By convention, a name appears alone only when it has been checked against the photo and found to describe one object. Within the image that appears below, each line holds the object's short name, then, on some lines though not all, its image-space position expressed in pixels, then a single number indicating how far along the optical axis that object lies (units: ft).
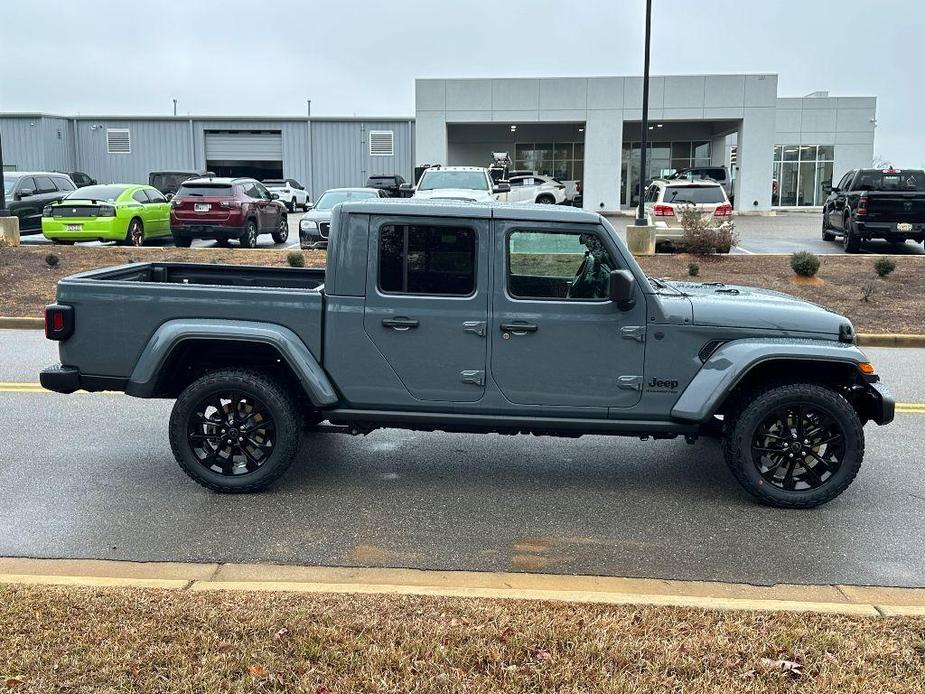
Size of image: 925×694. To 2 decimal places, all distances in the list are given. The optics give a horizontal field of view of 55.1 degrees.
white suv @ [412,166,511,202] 66.13
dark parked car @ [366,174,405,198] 126.41
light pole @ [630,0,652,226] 66.64
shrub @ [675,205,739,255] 58.54
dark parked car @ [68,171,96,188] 119.79
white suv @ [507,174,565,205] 100.87
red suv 64.49
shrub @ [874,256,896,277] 51.47
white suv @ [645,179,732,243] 66.23
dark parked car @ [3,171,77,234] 73.10
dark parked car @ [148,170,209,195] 115.55
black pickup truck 62.59
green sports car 63.82
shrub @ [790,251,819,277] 52.49
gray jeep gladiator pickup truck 17.84
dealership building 120.98
